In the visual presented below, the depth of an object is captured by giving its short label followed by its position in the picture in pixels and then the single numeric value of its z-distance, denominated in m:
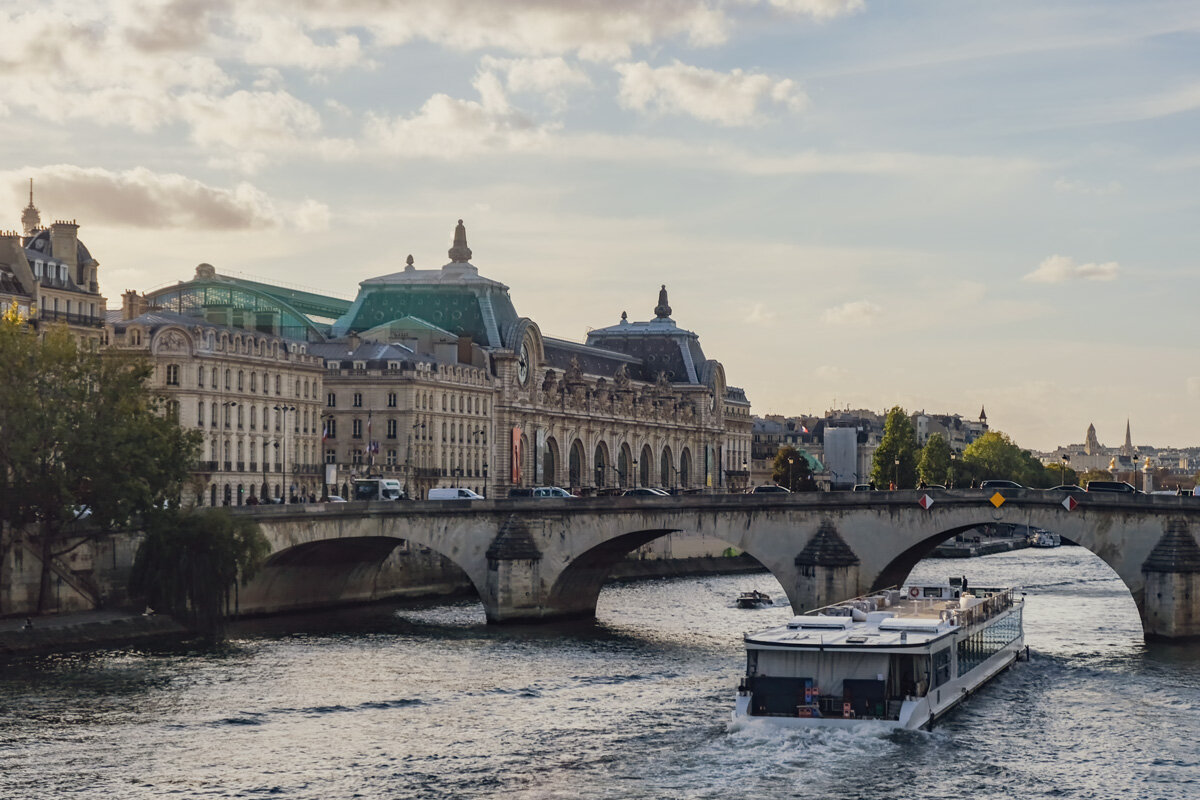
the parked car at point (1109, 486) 124.07
